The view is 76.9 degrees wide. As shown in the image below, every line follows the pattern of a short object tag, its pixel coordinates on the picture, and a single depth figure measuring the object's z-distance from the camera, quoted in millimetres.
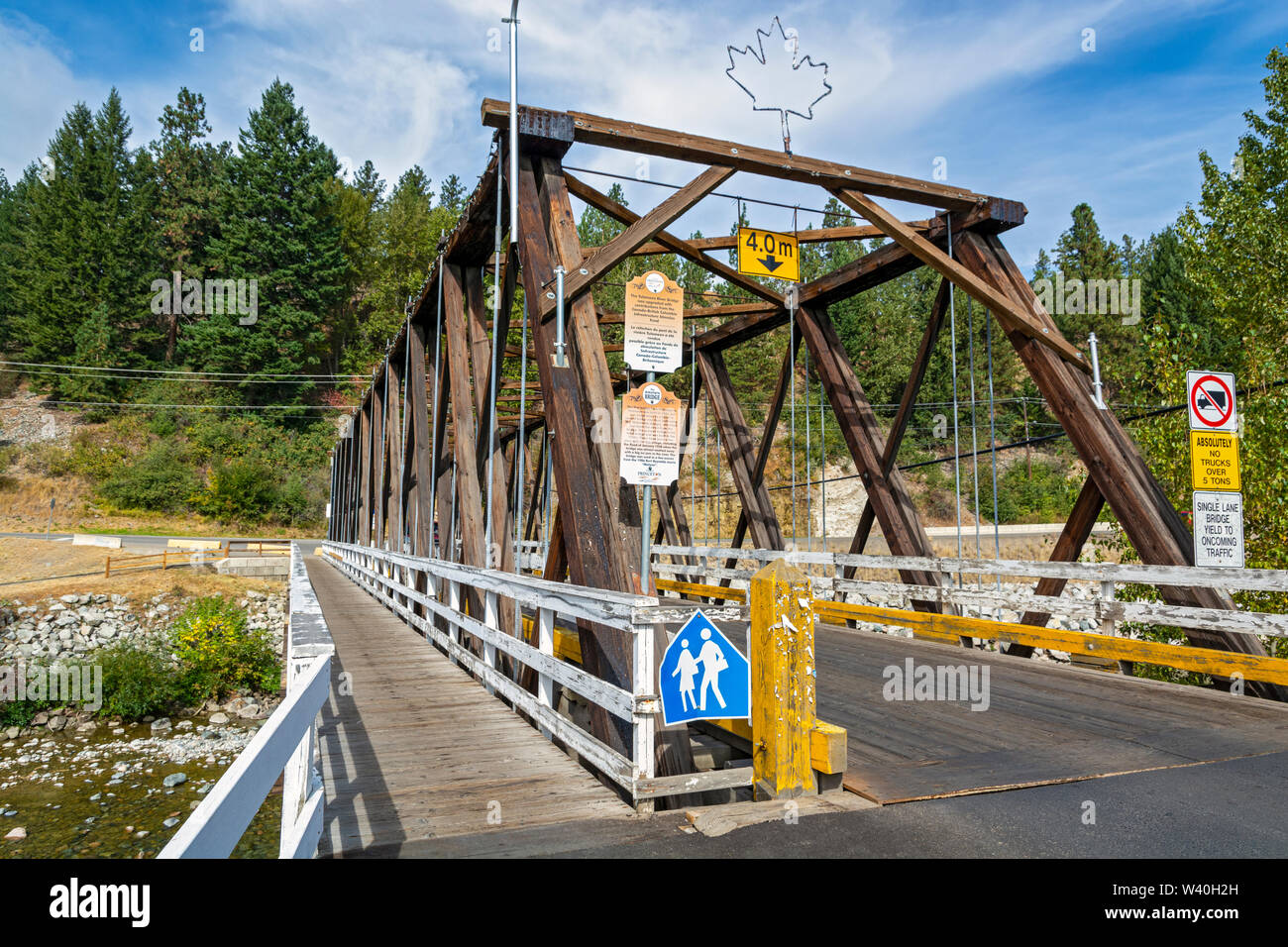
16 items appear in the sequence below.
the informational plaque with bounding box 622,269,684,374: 6137
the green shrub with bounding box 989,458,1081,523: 44344
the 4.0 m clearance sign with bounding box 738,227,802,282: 9039
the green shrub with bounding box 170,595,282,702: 19688
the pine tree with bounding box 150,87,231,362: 59719
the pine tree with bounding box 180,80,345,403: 53406
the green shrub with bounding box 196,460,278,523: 48688
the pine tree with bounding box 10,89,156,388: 56281
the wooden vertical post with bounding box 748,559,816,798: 4086
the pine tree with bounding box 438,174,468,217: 78750
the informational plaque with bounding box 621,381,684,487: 5629
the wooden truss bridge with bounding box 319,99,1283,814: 6184
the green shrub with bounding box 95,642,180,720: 18188
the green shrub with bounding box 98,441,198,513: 47969
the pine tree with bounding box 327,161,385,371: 65312
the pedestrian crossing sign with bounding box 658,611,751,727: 4172
